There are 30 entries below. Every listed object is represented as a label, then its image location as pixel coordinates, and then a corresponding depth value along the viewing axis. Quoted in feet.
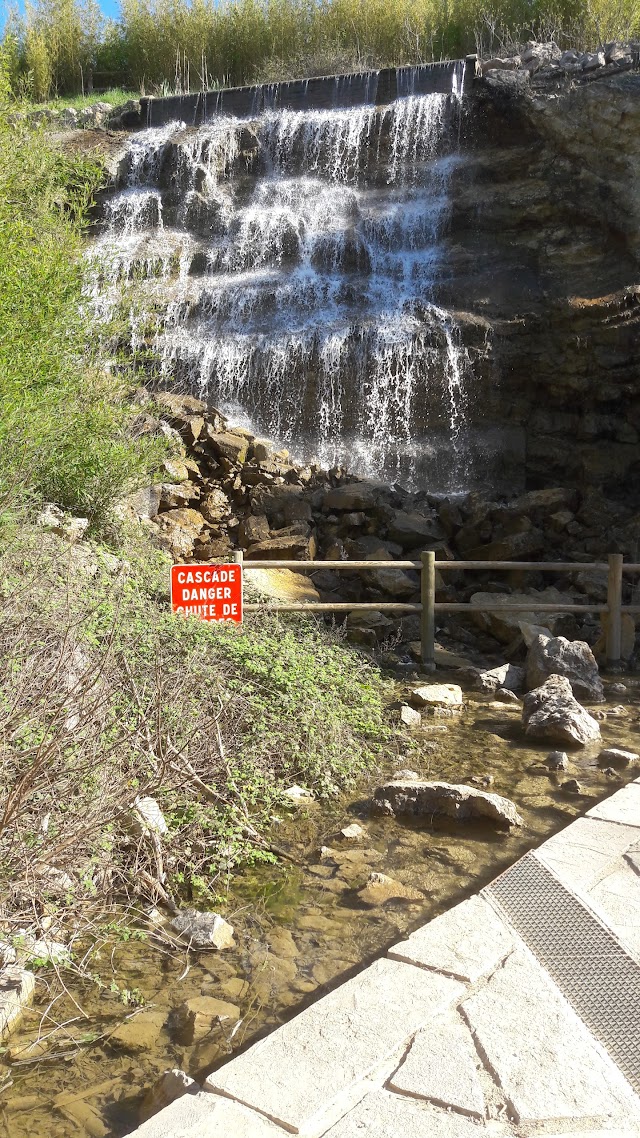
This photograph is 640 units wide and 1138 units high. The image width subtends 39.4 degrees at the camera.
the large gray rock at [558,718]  18.08
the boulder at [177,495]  32.91
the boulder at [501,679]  22.34
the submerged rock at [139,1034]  8.67
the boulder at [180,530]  29.99
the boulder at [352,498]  33.63
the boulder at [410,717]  18.93
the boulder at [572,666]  21.53
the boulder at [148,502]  30.37
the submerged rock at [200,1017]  8.84
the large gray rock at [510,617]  26.07
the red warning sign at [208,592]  16.35
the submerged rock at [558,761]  16.72
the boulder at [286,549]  31.09
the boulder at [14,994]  8.62
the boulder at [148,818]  11.20
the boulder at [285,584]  26.68
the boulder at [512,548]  32.37
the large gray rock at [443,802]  13.65
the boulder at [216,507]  34.47
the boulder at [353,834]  13.43
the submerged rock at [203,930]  10.28
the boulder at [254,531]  32.60
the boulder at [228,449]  35.76
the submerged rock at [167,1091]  7.63
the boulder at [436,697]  20.47
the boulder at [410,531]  32.45
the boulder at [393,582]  27.91
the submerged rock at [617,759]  16.61
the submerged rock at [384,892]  11.59
